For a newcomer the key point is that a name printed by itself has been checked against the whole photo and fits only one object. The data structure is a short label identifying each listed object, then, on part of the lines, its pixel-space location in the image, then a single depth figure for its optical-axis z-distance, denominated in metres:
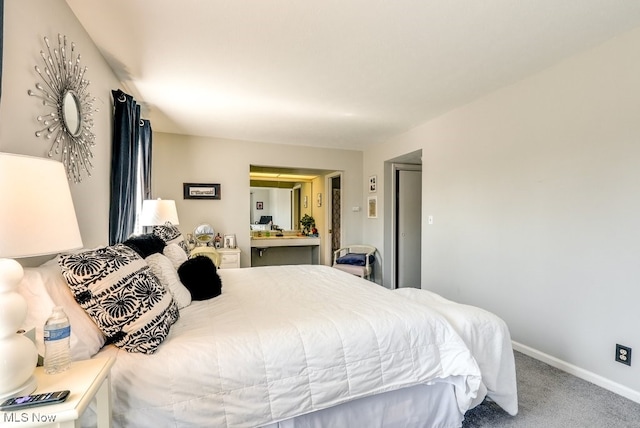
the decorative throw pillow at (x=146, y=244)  1.80
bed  1.16
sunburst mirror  1.50
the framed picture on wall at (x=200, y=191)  4.48
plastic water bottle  0.92
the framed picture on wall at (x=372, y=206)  5.06
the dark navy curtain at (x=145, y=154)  3.23
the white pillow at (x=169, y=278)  1.70
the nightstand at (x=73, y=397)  0.77
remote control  0.78
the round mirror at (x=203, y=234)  4.34
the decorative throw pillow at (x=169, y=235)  2.53
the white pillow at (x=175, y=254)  2.11
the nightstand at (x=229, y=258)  4.29
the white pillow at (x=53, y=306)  1.04
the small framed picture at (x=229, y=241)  4.54
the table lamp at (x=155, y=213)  3.12
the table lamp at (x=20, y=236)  0.77
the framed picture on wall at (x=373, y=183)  5.11
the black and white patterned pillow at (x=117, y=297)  1.15
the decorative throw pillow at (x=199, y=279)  1.94
